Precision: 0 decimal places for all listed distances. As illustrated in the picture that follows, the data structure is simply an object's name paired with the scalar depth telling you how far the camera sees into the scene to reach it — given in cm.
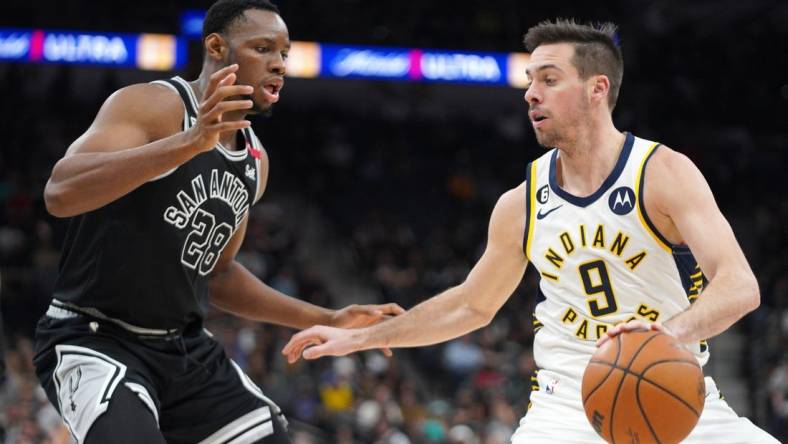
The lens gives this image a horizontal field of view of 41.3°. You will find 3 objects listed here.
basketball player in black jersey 371
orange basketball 339
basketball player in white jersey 401
